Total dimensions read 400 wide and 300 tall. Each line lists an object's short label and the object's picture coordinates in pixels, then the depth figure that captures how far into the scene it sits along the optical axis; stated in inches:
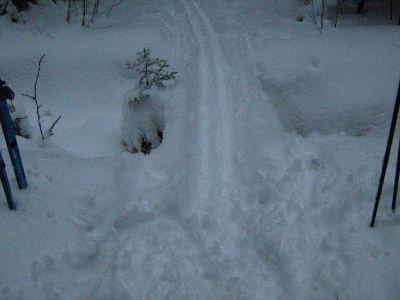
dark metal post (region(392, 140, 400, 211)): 139.3
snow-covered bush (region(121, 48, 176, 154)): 251.9
